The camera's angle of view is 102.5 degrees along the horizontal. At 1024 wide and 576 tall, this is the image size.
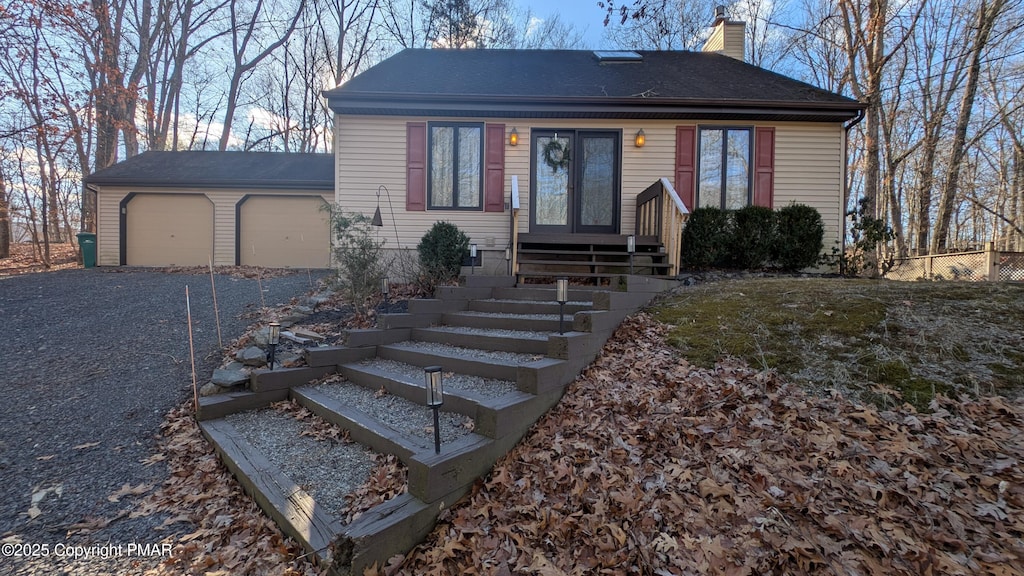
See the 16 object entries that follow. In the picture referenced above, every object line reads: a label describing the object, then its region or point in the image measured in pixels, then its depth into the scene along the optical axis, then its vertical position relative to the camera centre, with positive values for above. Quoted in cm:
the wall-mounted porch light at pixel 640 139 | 797 +249
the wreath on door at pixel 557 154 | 818 +224
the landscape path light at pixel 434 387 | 250 -75
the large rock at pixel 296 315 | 570 -74
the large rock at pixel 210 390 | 410 -127
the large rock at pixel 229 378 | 412 -116
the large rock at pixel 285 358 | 447 -105
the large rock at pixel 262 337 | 470 -86
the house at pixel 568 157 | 791 +216
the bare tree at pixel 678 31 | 1377 +871
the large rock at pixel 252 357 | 439 -101
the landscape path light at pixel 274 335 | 428 -76
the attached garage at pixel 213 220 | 1143 +120
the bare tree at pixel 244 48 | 1716 +914
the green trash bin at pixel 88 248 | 1129 +36
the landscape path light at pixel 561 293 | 390 -26
